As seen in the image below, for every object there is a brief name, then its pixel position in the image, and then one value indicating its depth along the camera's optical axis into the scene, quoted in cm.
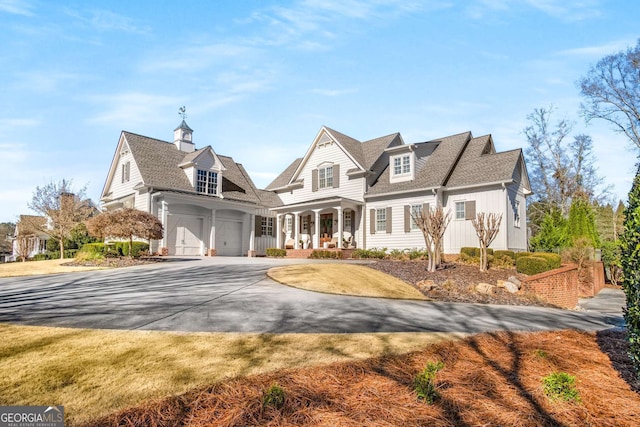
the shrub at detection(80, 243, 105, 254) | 1833
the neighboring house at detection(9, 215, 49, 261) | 3288
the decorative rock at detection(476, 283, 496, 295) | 1127
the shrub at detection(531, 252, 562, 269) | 1469
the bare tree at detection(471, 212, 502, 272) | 1467
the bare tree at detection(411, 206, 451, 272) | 1405
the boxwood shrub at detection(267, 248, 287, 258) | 2372
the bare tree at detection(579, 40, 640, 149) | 2517
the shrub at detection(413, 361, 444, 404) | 323
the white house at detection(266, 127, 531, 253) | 1983
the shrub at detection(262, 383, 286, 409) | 310
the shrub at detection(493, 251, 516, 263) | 1688
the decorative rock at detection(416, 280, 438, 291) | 1102
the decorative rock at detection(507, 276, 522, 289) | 1230
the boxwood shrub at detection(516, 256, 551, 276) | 1408
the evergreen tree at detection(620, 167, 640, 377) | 360
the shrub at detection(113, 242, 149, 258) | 1769
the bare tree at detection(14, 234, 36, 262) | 3158
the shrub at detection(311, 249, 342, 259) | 2078
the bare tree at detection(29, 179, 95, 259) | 2655
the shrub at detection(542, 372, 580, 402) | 329
